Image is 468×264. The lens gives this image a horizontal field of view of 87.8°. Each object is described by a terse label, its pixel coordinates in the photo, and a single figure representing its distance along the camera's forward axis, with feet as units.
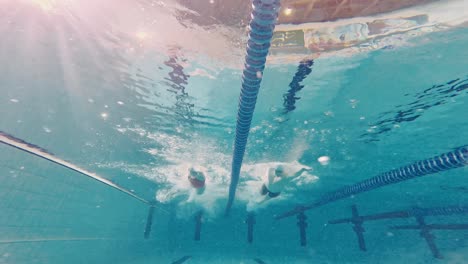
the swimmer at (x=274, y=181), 43.73
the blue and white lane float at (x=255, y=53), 10.07
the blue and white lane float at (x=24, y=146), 31.51
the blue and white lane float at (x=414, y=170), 17.06
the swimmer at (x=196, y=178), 42.91
